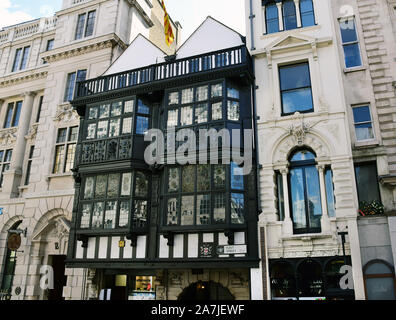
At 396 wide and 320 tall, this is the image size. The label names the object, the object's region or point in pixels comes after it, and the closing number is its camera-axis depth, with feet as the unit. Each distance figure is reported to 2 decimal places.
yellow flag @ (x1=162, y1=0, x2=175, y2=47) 68.18
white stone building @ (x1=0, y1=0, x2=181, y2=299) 63.72
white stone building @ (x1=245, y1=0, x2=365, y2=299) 42.14
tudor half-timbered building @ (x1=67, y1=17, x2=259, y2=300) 46.39
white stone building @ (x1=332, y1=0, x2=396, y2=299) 40.88
